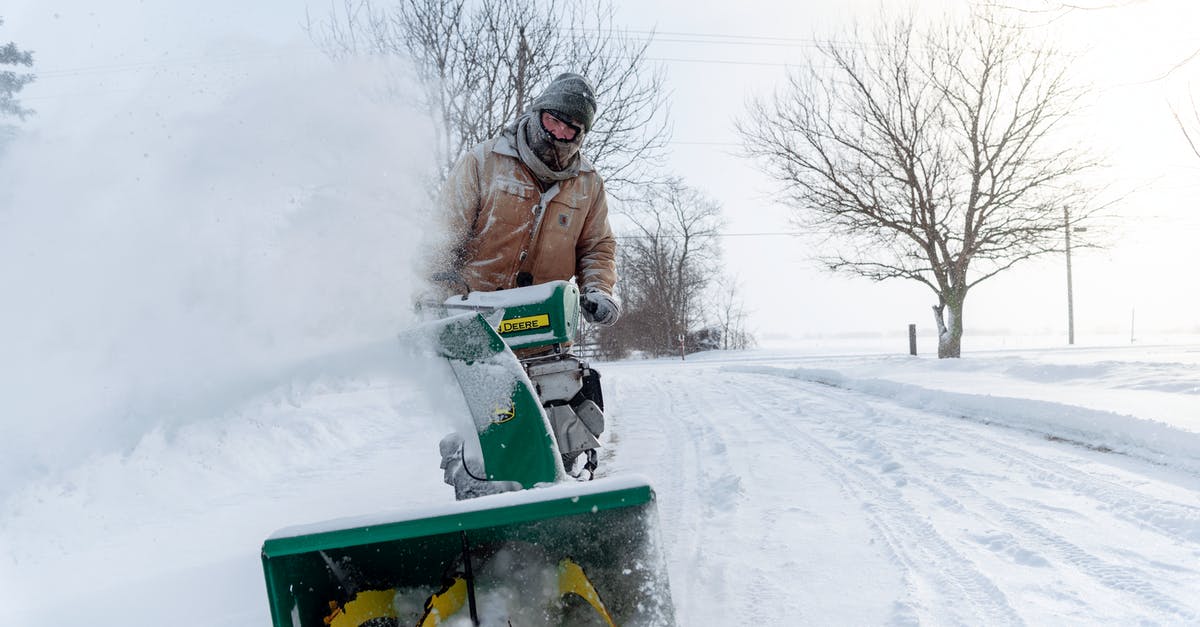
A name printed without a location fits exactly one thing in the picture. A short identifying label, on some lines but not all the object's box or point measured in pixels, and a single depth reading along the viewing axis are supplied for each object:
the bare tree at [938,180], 17.34
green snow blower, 1.35
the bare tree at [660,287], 42.53
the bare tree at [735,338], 47.10
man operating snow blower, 2.78
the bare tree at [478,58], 10.21
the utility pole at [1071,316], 31.35
